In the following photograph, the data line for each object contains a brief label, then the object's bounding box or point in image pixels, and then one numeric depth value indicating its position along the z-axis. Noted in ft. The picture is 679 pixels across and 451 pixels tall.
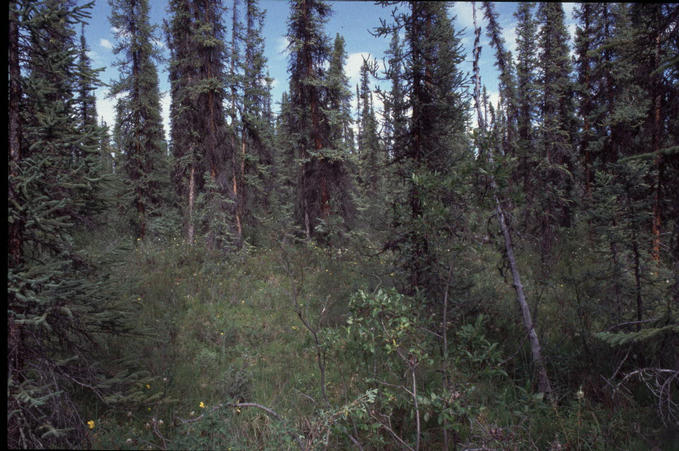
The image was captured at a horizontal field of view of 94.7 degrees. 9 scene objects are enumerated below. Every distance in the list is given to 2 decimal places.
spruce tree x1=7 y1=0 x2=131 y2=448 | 10.27
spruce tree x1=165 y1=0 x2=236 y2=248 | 37.47
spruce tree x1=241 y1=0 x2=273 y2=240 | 43.78
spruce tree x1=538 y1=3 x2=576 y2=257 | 47.44
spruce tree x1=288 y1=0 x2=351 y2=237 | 40.75
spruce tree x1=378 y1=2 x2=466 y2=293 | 24.16
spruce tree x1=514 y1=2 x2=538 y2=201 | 51.52
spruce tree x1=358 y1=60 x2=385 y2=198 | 25.88
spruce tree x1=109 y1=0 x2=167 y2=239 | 47.88
